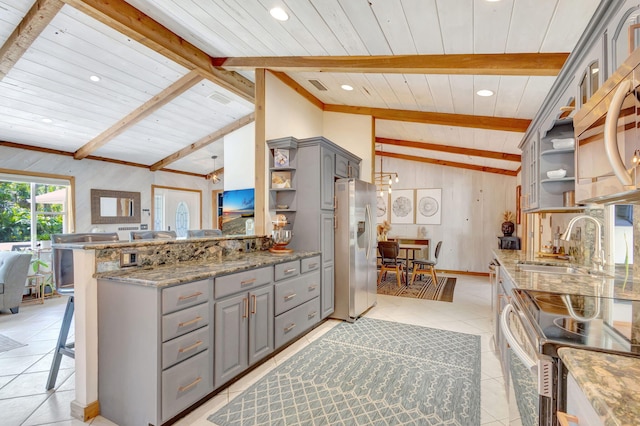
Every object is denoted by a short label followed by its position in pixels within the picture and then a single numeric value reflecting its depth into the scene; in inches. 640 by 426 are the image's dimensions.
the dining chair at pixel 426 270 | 237.3
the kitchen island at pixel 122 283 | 74.5
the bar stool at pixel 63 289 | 91.6
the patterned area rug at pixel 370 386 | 80.4
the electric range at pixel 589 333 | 25.2
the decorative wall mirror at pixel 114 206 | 249.6
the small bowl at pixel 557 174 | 105.2
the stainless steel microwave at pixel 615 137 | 34.4
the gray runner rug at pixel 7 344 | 121.3
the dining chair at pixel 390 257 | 229.1
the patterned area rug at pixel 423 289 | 205.9
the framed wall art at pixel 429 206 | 297.0
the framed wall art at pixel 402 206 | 306.8
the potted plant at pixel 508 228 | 257.0
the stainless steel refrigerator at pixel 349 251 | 153.1
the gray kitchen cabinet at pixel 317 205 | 144.4
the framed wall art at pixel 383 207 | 316.8
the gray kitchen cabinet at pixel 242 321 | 88.7
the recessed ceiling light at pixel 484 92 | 121.7
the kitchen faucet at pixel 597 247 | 85.8
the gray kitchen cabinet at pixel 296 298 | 115.0
